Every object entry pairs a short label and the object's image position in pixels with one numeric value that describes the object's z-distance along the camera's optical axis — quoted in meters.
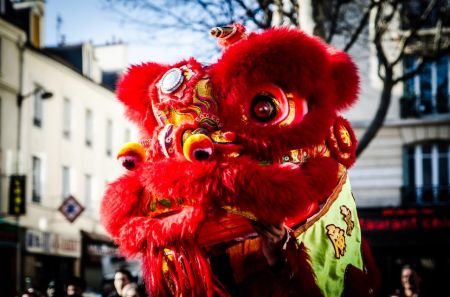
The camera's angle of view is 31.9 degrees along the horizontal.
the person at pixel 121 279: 8.10
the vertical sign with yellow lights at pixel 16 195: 23.86
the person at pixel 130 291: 7.41
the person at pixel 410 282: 8.73
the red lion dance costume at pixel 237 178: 3.85
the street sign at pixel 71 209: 18.11
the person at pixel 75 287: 9.50
